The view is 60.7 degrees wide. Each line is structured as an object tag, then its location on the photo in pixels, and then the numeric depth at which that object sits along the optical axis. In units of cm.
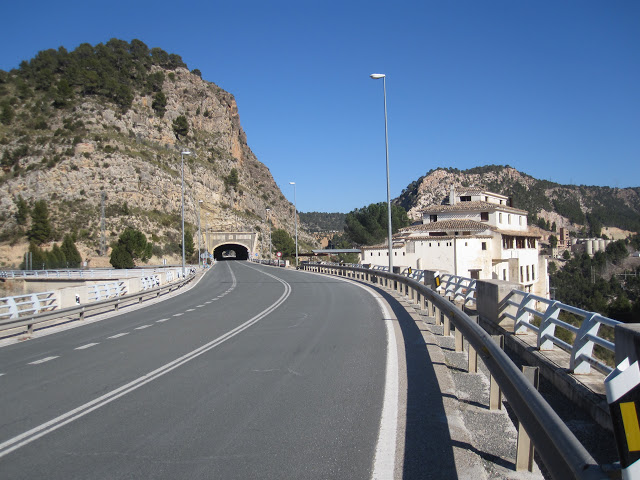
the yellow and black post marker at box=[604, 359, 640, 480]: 238
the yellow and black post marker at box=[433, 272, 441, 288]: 1699
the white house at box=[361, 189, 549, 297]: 5894
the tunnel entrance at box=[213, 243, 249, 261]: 13405
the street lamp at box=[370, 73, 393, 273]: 2965
